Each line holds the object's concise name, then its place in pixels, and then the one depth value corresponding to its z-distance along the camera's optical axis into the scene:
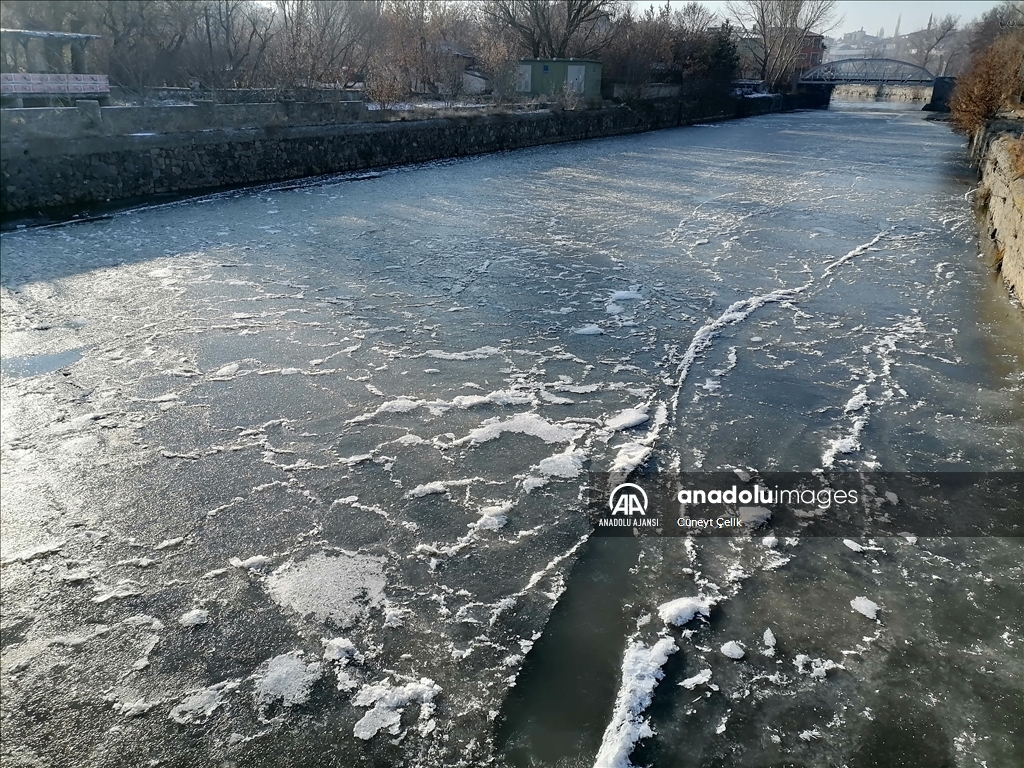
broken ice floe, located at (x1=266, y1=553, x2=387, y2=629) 3.48
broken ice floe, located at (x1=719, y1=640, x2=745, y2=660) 3.22
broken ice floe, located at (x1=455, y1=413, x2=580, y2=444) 5.05
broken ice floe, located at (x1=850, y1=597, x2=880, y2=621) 3.46
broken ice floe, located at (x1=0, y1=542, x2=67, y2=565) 3.75
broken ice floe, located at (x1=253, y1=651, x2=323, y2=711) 2.99
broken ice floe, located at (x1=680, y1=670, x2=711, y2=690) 3.07
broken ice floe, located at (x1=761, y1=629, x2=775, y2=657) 3.23
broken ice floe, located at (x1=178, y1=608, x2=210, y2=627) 3.38
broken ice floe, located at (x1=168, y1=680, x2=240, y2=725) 2.91
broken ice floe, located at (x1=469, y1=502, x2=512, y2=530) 4.10
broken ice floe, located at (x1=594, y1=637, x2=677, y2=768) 2.75
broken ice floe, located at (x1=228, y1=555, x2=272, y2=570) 3.75
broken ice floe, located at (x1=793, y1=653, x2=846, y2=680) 3.12
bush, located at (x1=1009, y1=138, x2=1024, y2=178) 10.53
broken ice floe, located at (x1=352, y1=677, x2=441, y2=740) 2.86
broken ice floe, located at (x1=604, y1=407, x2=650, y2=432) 5.25
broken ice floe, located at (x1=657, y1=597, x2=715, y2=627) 3.43
